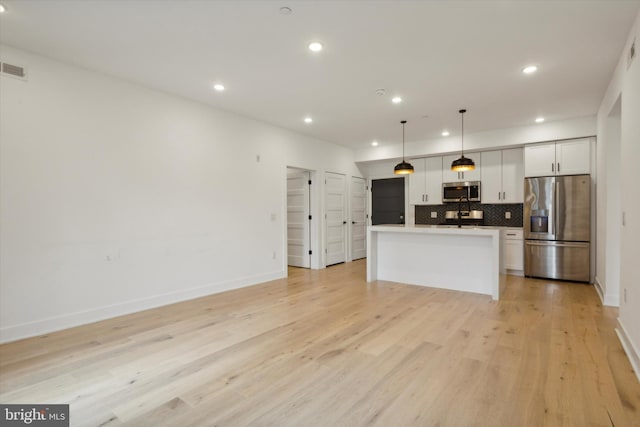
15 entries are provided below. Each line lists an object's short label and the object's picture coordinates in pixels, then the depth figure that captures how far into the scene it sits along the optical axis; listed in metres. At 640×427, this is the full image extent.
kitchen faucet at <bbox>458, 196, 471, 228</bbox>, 6.78
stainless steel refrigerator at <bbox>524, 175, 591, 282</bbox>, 5.25
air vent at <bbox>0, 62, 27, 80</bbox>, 2.98
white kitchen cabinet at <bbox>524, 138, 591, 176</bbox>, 5.33
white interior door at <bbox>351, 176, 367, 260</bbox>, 7.88
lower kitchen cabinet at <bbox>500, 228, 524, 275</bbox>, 5.94
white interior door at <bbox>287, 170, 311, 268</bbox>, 6.84
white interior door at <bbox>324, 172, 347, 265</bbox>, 7.05
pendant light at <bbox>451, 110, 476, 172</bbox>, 4.76
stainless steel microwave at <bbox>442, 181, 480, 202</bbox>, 6.62
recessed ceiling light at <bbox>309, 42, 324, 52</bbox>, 2.95
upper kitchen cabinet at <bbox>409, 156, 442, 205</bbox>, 7.07
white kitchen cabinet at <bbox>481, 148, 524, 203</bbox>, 6.22
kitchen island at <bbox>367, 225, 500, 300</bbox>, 4.51
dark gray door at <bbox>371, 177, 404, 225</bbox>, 7.96
